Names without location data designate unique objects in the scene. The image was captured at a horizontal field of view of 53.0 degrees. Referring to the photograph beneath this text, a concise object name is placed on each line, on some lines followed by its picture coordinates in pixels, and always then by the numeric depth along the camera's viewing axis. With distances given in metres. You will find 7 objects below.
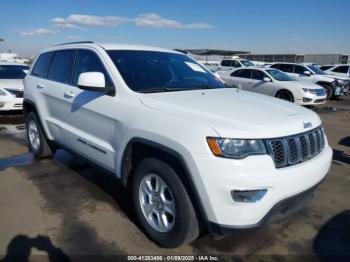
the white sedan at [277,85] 12.51
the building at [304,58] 44.72
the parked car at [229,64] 21.11
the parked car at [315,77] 16.91
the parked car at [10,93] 9.66
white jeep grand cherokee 2.65
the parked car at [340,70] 20.27
